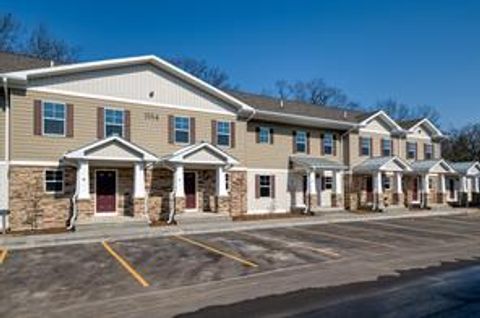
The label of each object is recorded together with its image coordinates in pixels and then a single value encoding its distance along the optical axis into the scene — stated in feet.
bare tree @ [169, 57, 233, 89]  173.75
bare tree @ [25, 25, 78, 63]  134.72
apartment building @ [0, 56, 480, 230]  62.90
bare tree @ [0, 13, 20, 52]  127.44
